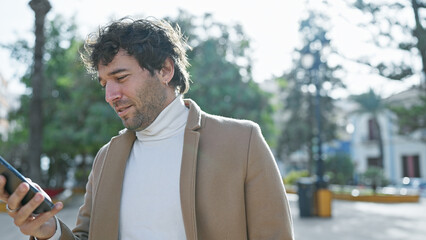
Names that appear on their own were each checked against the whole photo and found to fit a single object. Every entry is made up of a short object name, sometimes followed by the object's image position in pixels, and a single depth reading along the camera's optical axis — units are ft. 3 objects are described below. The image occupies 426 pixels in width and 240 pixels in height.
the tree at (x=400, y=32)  33.14
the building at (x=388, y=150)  130.00
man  5.90
